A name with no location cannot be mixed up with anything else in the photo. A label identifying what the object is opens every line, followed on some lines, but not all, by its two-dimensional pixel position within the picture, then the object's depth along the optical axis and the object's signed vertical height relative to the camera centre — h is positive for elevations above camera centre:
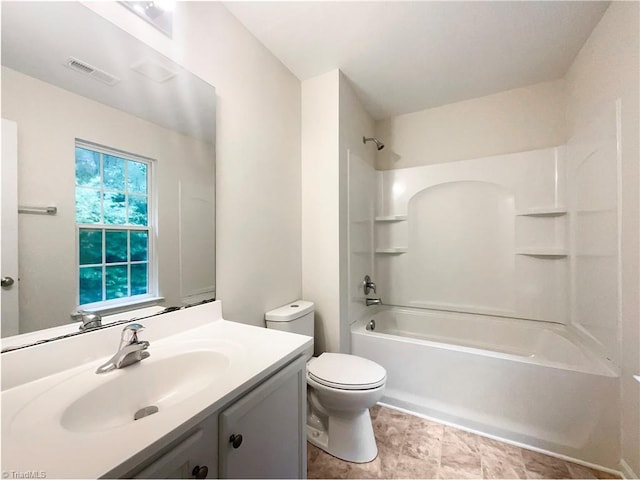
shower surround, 1.47 -0.40
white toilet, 1.40 -0.88
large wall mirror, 0.78 +0.27
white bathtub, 1.42 -0.91
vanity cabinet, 0.61 -0.57
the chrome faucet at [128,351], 0.84 -0.37
